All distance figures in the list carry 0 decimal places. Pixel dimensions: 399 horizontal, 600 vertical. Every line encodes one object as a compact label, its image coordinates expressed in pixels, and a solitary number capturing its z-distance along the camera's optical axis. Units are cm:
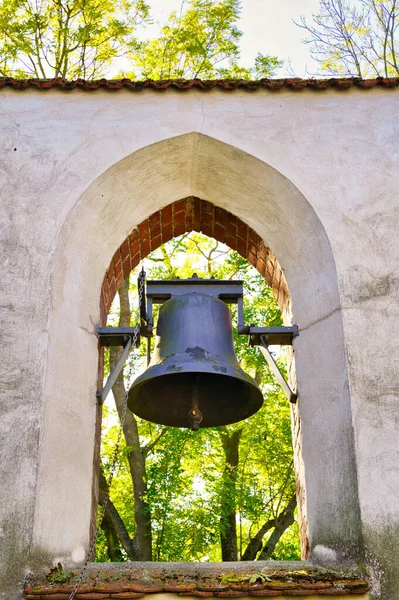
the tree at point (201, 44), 1055
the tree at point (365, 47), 977
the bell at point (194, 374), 469
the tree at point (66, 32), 988
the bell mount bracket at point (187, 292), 496
